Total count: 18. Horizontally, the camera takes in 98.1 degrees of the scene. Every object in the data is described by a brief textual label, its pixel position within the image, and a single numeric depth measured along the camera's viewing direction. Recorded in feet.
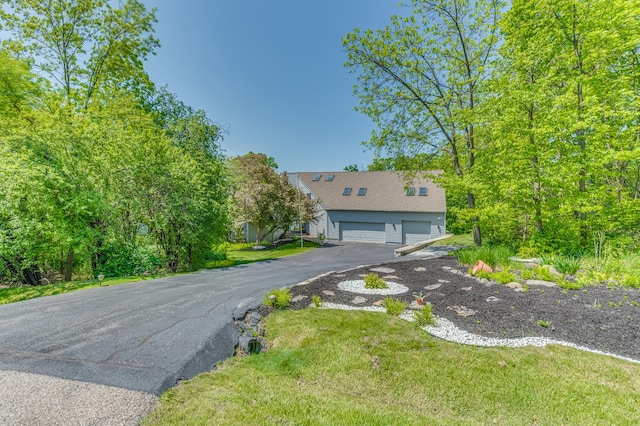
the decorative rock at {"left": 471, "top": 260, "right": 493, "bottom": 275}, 23.75
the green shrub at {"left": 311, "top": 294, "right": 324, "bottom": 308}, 18.19
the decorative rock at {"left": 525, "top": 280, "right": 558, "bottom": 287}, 20.41
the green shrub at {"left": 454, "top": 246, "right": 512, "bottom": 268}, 25.76
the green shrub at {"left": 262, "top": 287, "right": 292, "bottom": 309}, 18.17
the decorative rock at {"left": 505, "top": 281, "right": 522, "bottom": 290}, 20.30
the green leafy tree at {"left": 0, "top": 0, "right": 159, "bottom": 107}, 43.45
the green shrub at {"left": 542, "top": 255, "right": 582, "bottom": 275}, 21.98
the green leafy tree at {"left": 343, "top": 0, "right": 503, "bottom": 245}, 40.50
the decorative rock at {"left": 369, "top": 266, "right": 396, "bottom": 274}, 27.71
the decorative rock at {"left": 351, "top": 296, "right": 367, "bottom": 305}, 19.02
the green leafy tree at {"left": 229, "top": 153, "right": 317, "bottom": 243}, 60.34
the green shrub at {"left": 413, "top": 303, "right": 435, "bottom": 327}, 15.29
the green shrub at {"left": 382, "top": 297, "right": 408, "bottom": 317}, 16.80
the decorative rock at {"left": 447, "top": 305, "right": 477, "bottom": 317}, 16.64
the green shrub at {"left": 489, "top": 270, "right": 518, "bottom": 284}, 21.21
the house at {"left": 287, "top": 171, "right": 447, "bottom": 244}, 64.95
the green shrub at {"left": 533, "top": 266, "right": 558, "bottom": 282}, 21.17
